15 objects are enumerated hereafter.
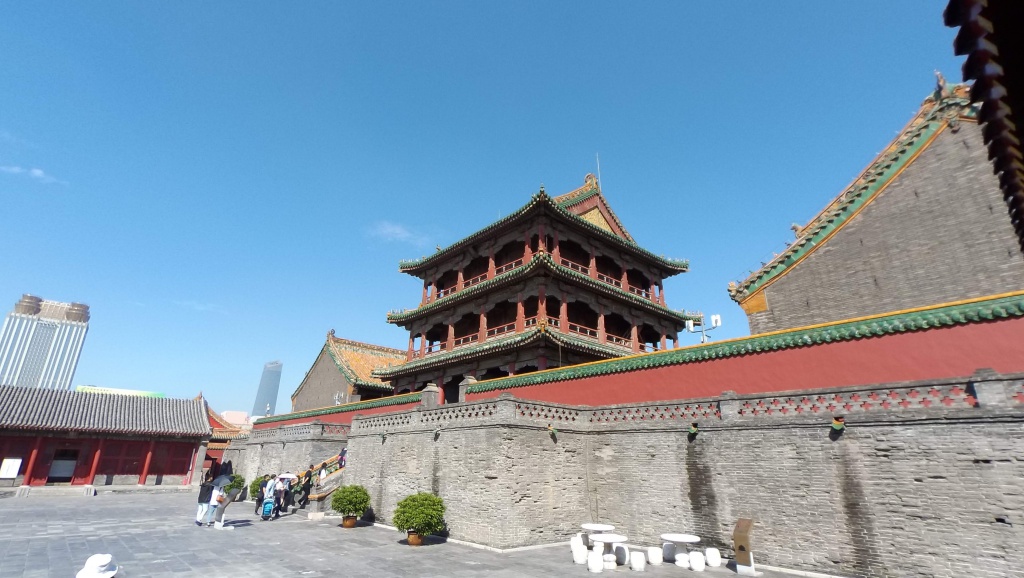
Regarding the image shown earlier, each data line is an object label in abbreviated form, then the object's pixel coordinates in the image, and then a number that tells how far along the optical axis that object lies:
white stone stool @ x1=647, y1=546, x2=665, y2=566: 9.79
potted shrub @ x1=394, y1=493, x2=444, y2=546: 11.27
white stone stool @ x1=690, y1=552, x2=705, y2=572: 9.22
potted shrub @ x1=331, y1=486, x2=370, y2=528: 14.12
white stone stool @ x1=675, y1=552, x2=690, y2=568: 9.41
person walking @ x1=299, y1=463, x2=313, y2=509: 18.45
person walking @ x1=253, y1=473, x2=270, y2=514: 17.14
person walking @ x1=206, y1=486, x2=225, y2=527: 14.09
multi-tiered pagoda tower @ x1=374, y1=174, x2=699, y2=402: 21.17
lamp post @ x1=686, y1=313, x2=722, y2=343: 25.24
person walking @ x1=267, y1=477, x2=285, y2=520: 16.31
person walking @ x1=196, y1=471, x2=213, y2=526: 14.20
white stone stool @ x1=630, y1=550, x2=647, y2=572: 9.21
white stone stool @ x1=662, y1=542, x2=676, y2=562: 10.12
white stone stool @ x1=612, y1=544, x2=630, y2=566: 9.81
